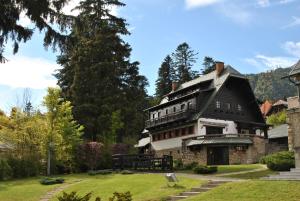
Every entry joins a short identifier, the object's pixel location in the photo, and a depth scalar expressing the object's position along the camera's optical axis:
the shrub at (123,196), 8.49
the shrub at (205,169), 25.61
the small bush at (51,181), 26.36
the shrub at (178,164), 31.14
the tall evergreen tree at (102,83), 39.48
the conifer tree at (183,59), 63.45
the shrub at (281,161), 22.47
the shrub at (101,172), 29.86
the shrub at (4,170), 29.71
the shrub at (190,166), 30.50
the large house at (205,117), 35.29
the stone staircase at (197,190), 17.43
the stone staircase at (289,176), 17.50
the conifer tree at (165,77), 63.41
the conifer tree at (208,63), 67.01
